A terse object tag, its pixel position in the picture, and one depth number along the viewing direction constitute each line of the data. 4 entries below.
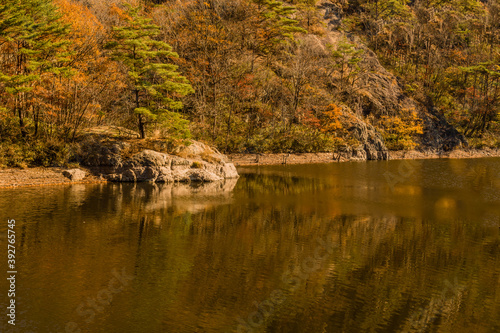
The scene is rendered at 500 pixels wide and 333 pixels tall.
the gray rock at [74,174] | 33.56
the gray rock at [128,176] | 35.06
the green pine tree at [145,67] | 36.22
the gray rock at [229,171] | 39.03
